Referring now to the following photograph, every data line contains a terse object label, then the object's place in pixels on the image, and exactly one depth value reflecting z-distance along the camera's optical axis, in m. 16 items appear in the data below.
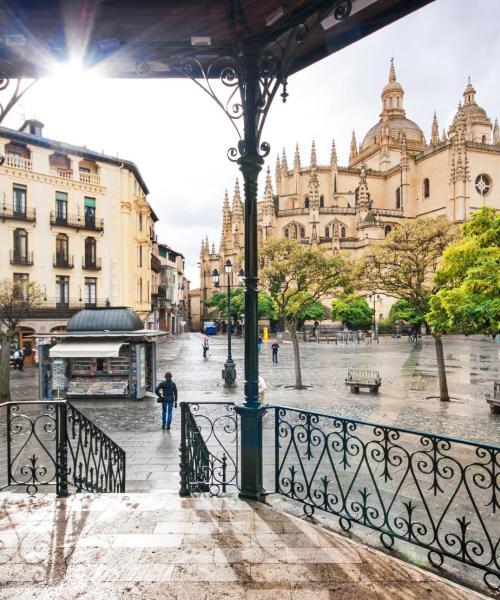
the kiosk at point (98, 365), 14.27
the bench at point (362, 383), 15.17
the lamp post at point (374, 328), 42.40
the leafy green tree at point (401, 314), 43.91
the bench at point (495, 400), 11.84
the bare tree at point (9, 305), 13.65
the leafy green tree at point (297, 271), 17.89
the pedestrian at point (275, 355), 25.64
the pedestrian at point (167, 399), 10.52
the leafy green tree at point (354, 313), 49.30
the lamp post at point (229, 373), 17.09
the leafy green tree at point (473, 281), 8.66
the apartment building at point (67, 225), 25.86
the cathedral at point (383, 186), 56.62
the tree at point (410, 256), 15.08
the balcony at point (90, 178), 28.45
